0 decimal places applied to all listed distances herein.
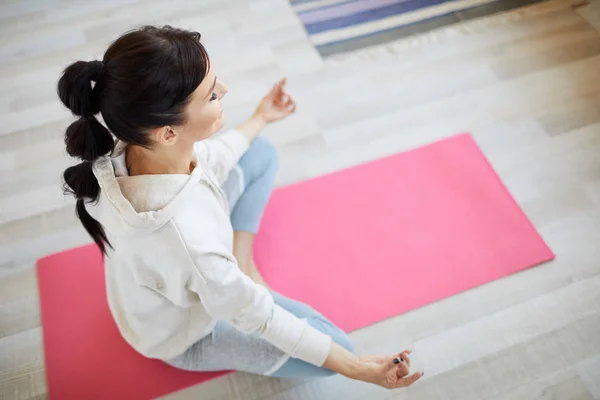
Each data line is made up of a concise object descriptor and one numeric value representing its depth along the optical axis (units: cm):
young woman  80
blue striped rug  202
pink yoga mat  137
